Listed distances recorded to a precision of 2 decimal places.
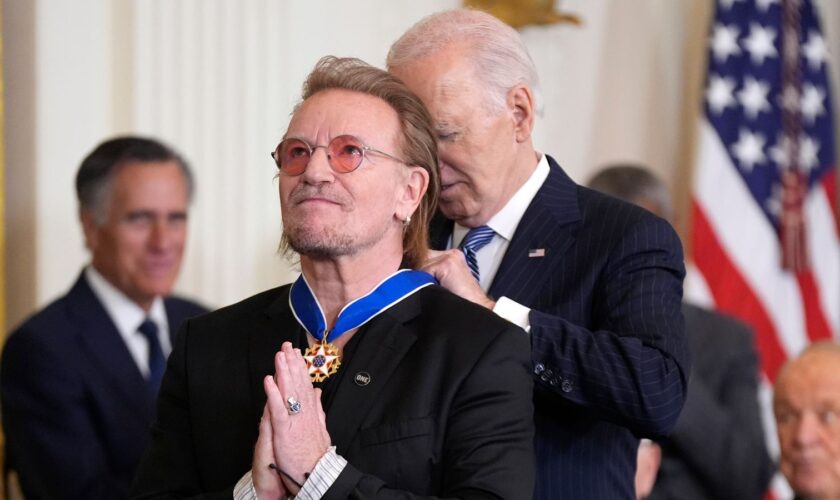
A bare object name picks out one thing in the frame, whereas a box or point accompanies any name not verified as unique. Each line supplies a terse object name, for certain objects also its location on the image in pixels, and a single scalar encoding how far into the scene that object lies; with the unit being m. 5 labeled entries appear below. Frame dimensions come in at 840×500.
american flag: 14.22
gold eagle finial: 13.39
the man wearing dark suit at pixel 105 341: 8.64
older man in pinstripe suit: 5.63
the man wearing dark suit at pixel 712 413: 9.69
